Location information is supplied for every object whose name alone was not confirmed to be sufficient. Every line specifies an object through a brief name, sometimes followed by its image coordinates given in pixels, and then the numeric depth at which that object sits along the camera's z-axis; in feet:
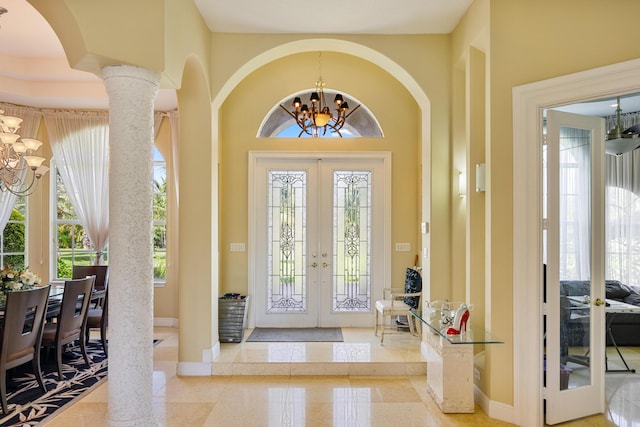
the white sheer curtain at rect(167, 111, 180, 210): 21.25
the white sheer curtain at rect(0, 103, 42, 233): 20.15
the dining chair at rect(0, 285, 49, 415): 11.53
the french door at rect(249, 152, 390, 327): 19.58
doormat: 17.47
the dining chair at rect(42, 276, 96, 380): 14.30
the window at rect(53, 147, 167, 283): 21.81
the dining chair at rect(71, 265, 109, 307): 18.72
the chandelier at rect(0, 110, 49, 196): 14.11
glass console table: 11.62
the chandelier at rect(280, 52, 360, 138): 16.87
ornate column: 9.72
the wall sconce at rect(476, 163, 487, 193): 11.88
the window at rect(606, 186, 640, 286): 20.10
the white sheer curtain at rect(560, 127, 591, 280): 11.09
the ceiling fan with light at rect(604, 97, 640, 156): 16.03
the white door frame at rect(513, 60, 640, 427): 10.77
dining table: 14.75
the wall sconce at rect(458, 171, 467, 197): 13.48
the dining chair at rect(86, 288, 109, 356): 16.98
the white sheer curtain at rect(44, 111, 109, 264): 21.22
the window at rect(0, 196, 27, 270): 20.79
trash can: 16.97
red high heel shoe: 11.16
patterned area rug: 11.63
